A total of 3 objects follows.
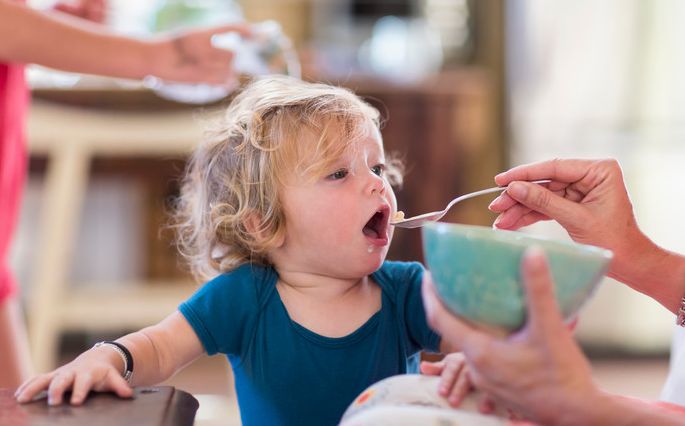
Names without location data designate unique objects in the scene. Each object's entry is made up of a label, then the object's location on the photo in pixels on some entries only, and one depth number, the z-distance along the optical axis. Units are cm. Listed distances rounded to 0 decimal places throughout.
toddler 116
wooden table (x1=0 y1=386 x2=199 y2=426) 89
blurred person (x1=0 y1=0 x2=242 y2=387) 141
